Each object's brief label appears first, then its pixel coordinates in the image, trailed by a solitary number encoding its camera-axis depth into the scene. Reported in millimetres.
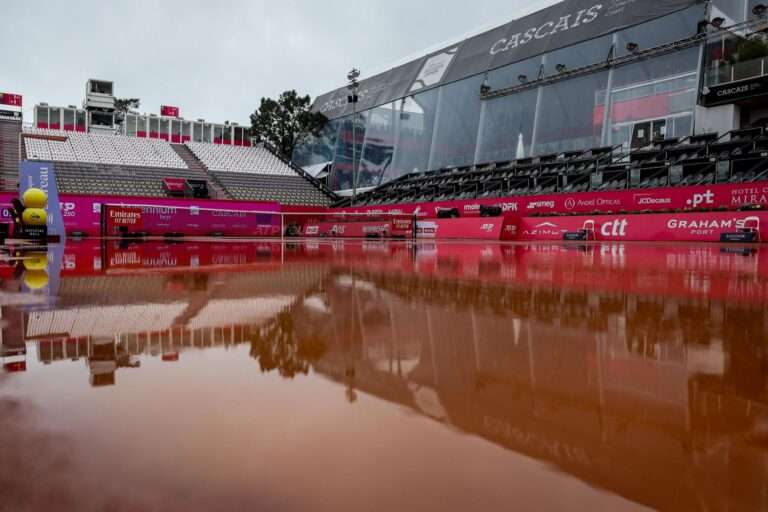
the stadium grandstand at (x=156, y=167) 33500
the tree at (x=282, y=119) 49812
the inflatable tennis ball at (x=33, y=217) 15688
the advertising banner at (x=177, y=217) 26297
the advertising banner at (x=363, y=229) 25531
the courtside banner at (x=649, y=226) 16984
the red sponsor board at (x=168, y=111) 70875
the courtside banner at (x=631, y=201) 17516
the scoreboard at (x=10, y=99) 62953
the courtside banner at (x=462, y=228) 22203
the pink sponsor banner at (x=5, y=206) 25864
